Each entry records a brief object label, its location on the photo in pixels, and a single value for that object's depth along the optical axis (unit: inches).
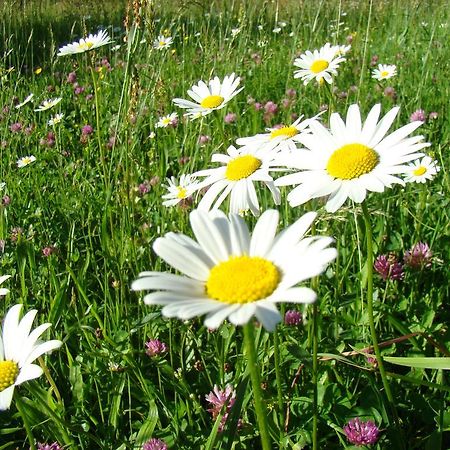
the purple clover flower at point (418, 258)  12.9
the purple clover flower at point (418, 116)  18.7
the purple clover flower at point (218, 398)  10.3
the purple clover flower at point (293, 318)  11.6
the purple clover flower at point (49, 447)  9.8
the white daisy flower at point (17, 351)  7.7
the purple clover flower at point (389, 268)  12.5
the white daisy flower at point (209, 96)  13.7
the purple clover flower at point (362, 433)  9.3
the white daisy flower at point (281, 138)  10.6
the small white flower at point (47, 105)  24.8
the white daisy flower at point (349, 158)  8.4
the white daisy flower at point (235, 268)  6.0
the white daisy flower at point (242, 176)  9.9
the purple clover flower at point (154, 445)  9.6
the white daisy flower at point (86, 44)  18.0
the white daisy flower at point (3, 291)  9.4
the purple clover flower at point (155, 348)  11.2
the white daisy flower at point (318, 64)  16.9
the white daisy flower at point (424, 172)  15.5
